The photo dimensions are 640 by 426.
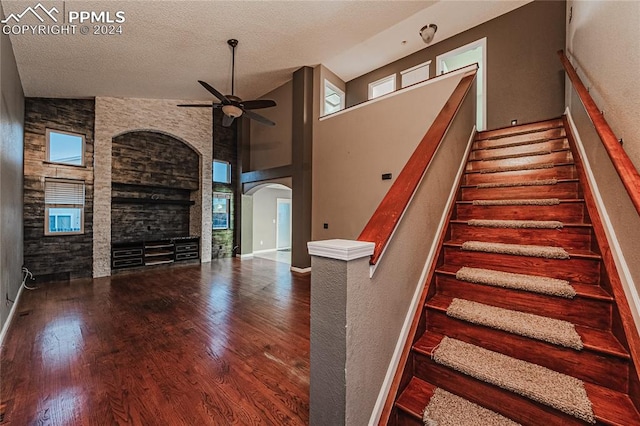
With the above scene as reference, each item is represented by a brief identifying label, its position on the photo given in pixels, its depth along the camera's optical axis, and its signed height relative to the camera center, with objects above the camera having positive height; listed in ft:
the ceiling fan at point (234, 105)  14.44 +6.07
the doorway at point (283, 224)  31.35 -1.48
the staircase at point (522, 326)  4.02 -2.05
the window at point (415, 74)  18.98 +10.34
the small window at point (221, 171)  24.97 +3.87
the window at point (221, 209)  24.76 +0.22
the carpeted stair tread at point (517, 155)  9.58 +2.24
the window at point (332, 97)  21.36 +10.23
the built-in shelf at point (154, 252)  19.07 -3.22
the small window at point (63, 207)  16.49 +0.19
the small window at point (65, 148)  16.63 +4.05
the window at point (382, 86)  20.86 +10.43
